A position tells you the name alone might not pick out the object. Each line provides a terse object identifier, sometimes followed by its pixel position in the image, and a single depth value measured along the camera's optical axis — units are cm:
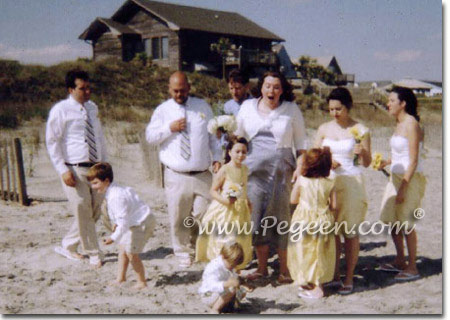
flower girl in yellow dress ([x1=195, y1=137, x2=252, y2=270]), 429
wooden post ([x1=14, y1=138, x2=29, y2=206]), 751
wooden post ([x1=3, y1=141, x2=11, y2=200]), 761
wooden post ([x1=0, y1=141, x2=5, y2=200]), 767
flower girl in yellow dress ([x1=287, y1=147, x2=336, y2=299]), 405
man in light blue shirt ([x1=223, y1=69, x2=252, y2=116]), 507
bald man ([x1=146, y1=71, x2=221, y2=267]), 482
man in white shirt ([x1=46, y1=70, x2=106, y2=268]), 483
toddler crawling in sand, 382
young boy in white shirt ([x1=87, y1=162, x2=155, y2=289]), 418
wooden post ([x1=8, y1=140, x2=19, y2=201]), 761
